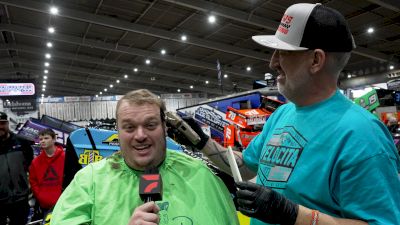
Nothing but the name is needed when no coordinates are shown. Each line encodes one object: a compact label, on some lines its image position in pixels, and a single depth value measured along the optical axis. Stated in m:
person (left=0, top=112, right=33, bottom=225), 4.35
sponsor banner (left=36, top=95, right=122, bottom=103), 27.89
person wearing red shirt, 4.62
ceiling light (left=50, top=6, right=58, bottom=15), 12.22
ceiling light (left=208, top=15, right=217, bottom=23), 12.50
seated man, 1.50
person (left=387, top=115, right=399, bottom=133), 7.68
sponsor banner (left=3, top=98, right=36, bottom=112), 16.55
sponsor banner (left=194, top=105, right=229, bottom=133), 8.75
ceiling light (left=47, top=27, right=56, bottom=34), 15.32
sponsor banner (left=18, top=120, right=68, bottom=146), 6.14
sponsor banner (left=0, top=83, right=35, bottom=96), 16.62
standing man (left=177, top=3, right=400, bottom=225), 1.15
